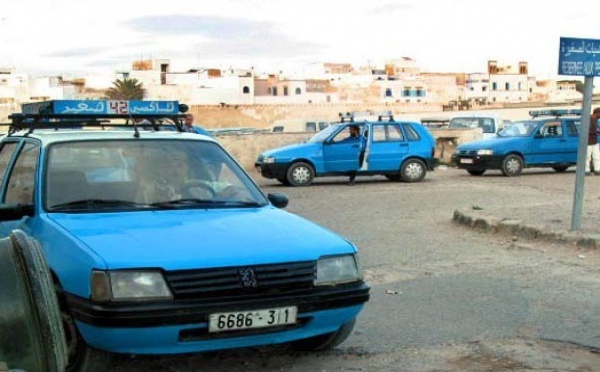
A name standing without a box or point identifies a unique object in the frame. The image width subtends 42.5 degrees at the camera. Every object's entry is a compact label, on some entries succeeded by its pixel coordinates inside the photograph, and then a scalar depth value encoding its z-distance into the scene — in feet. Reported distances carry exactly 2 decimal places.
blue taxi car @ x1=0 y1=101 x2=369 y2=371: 13.66
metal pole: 30.83
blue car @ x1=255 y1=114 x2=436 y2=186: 60.13
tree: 240.32
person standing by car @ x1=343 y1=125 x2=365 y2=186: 61.21
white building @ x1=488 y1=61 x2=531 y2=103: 330.34
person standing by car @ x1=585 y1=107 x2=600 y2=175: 62.03
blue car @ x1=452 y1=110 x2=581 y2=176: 66.18
